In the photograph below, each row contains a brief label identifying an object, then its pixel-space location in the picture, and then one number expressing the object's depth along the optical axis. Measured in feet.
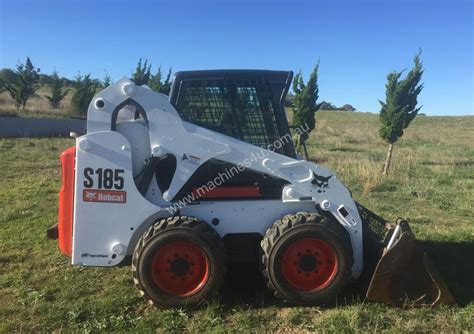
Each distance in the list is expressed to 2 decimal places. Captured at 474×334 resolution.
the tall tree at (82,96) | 120.57
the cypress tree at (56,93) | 125.79
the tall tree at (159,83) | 77.55
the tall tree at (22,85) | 114.11
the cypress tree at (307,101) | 71.87
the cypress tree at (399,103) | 57.11
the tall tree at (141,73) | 86.48
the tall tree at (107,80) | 110.22
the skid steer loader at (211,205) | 15.06
